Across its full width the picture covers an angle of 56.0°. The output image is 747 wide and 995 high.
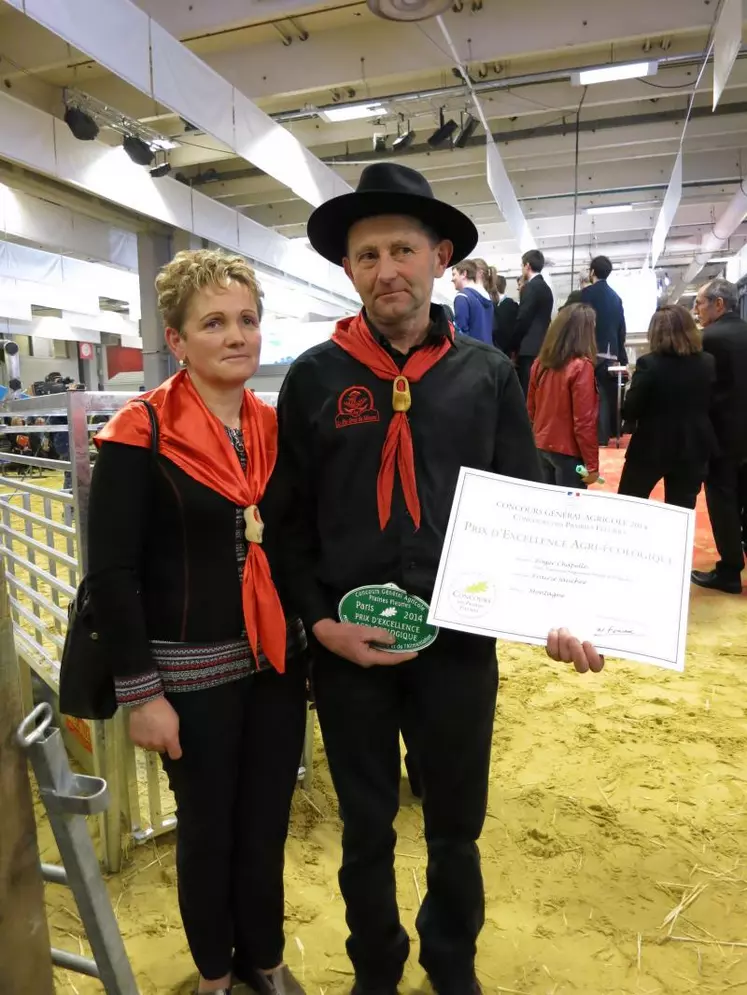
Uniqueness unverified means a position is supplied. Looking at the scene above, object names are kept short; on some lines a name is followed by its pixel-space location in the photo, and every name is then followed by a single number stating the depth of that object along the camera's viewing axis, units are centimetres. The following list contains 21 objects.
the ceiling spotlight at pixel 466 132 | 662
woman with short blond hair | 124
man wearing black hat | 128
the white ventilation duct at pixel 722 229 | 914
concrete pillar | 920
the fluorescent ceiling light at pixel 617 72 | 530
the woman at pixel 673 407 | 392
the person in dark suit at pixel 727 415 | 404
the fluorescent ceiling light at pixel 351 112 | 634
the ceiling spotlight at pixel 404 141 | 688
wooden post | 79
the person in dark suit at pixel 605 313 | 504
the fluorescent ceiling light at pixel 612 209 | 1012
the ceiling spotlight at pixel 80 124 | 593
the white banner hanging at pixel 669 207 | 708
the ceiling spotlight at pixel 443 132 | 656
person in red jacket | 367
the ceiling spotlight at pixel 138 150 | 611
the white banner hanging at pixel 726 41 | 353
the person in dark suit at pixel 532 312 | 447
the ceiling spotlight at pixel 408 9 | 366
